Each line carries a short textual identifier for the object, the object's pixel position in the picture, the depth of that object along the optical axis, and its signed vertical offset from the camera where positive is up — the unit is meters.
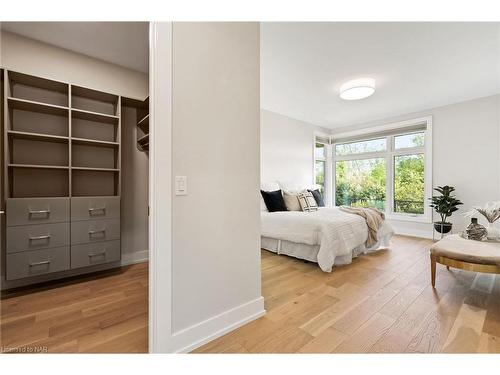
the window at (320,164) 5.67 +0.51
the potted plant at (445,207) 3.83 -0.38
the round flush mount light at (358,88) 3.21 +1.38
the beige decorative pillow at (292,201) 3.77 -0.30
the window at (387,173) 4.55 +0.26
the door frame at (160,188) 1.24 -0.03
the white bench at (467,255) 1.91 -0.63
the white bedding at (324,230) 2.64 -0.61
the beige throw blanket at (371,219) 3.21 -0.51
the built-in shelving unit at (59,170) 2.09 +0.14
